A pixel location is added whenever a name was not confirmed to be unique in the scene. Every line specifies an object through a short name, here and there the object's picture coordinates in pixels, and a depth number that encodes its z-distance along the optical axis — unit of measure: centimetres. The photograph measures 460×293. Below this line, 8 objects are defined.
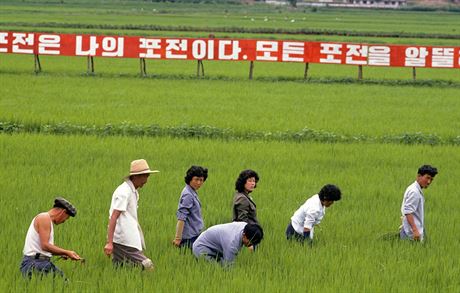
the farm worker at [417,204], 2006
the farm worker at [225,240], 1727
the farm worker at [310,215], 1916
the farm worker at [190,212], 1892
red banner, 6334
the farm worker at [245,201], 1952
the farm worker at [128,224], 1708
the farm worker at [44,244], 1595
